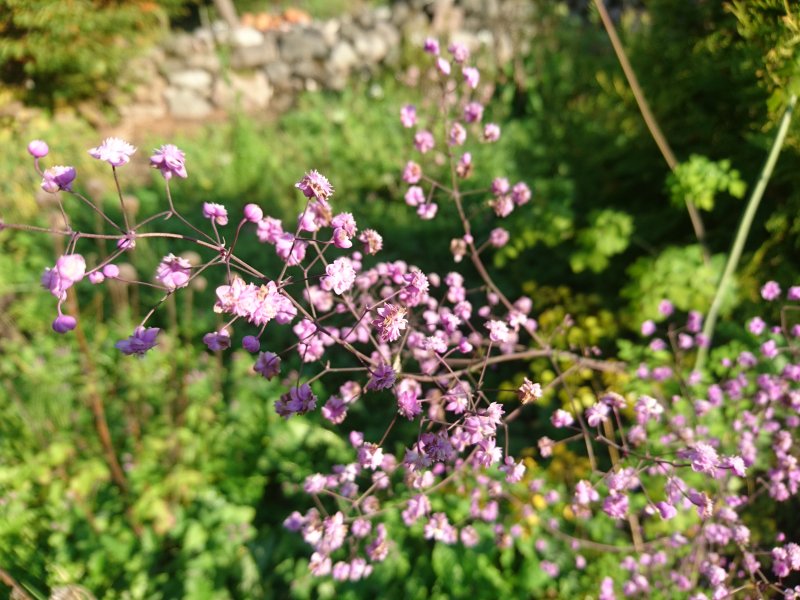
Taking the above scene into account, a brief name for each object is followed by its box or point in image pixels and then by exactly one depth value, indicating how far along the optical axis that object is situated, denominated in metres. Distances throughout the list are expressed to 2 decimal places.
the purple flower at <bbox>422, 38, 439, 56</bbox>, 0.35
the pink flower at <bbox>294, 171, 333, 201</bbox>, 0.24
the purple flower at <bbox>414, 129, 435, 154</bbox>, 0.38
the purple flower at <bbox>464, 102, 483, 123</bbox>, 0.38
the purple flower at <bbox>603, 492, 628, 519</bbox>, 0.29
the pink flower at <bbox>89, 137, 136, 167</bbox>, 0.22
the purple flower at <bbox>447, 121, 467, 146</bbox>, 0.37
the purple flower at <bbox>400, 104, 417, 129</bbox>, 0.37
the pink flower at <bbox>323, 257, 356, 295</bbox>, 0.24
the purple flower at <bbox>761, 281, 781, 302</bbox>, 0.40
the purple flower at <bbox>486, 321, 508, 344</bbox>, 0.29
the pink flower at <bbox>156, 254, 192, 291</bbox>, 0.23
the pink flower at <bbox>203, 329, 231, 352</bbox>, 0.25
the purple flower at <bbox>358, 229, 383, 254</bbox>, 0.28
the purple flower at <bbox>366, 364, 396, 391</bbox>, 0.25
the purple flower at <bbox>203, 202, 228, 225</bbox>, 0.25
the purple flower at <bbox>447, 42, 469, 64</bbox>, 0.36
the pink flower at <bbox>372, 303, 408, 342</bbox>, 0.24
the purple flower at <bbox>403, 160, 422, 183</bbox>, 0.36
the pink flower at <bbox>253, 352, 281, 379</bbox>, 0.27
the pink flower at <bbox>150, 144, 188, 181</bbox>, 0.23
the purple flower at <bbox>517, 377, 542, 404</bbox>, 0.26
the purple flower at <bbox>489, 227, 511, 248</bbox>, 0.42
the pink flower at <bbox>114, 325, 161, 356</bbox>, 0.22
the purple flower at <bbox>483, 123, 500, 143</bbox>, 0.38
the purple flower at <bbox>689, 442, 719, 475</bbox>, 0.26
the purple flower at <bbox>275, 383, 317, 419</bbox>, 0.26
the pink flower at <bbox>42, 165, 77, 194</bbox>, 0.22
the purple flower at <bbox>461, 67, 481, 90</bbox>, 0.35
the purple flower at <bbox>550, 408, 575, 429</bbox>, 0.31
